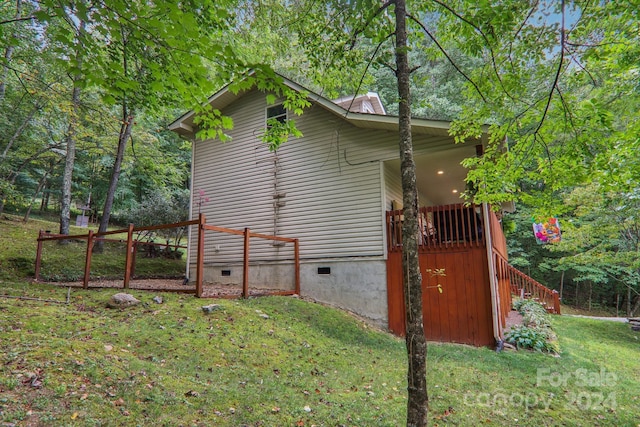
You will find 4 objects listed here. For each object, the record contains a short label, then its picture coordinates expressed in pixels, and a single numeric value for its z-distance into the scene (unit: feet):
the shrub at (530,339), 21.33
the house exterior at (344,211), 23.40
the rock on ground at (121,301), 19.53
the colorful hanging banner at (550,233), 46.50
